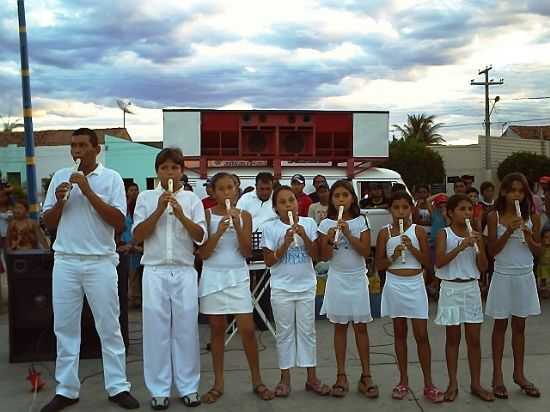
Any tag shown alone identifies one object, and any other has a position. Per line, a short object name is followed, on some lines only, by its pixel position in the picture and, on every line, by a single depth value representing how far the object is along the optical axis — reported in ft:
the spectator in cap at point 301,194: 27.27
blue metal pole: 27.66
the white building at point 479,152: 139.85
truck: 30.94
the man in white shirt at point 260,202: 21.99
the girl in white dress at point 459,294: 15.55
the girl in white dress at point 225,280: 15.61
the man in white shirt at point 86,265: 14.87
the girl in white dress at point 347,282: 15.96
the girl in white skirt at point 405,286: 15.69
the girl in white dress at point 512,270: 15.84
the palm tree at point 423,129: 189.78
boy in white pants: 15.10
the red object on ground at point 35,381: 16.47
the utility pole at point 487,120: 130.52
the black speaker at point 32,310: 19.43
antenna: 162.32
